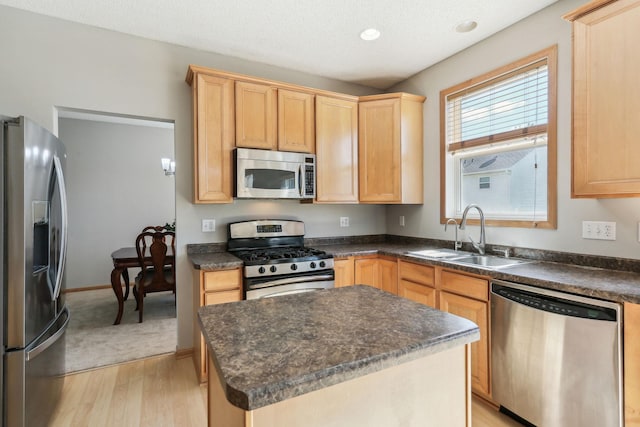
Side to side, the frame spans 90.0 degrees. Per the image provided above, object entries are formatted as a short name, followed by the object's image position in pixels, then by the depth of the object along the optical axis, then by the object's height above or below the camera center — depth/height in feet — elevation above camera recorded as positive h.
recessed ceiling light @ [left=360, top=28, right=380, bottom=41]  8.31 +4.75
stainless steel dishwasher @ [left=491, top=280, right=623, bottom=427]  4.90 -2.49
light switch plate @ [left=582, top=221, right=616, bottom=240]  6.43 -0.36
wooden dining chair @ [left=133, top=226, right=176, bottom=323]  11.45 -2.09
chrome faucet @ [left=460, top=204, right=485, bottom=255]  8.47 -0.44
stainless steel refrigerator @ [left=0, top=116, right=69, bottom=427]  4.95 -0.90
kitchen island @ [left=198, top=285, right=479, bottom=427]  2.46 -1.22
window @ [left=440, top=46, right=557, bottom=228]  7.59 +1.87
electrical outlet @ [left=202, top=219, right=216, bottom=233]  9.50 -0.34
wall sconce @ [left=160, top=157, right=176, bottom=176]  15.44 +2.35
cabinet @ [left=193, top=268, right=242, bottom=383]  7.72 -1.86
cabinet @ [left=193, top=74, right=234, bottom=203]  8.47 +2.04
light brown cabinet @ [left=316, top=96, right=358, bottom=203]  10.11 +2.04
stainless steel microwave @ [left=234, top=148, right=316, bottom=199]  8.84 +1.14
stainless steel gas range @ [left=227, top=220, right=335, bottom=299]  8.01 -1.20
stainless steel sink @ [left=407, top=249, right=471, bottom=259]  8.87 -1.16
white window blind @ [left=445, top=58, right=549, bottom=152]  7.74 +2.84
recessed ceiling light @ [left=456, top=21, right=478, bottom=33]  8.01 +4.77
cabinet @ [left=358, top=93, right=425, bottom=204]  10.43 +2.16
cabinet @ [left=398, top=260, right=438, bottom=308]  8.02 -1.84
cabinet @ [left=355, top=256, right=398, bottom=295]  9.45 -1.78
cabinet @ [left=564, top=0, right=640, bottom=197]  5.18 +1.94
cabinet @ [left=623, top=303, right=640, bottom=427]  4.65 -2.23
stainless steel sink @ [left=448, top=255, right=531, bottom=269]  7.60 -1.21
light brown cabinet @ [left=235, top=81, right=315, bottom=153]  8.96 +2.80
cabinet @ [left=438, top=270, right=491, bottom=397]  6.75 -2.12
